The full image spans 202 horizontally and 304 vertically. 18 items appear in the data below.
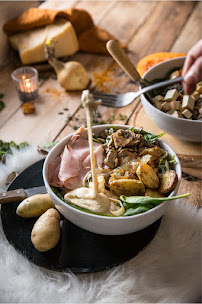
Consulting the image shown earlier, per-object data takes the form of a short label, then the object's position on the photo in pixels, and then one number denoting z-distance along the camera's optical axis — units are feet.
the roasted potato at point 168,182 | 3.13
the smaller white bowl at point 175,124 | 4.06
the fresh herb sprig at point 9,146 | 4.38
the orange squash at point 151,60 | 5.26
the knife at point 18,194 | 3.51
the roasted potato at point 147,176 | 3.16
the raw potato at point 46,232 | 3.11
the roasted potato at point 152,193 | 3.14
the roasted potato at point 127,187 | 3.11
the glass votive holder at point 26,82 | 5.32
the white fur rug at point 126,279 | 2.97
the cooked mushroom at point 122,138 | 3.48
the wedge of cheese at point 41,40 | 5.96
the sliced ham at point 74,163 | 3.29
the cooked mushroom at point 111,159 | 3.39
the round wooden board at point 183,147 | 4.18
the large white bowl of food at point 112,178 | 2.99
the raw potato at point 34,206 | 3.38
